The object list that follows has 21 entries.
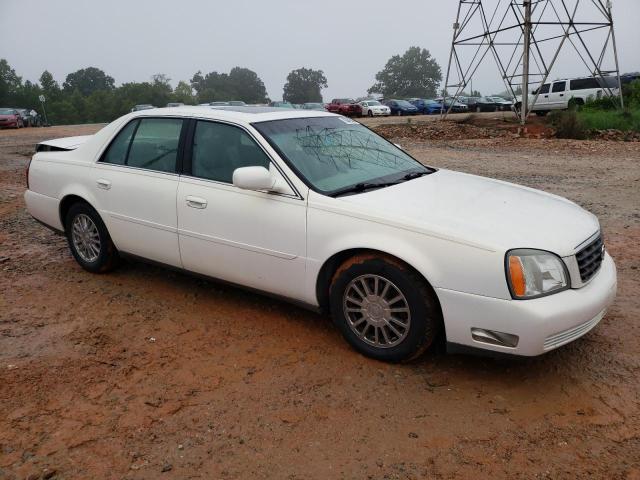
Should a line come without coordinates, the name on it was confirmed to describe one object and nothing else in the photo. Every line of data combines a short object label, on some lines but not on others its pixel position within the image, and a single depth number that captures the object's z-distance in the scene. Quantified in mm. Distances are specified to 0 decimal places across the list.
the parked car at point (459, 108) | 38422
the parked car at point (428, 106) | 40406
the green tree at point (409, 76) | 125875
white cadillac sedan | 2928
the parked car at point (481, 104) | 39469
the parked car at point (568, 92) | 26094
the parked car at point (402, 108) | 39531
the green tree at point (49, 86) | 92762
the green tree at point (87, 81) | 122000
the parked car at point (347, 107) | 36906
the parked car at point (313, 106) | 34559
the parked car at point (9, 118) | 31212
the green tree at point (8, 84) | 80112
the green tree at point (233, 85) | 123875
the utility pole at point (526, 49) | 17203
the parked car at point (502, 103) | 39000
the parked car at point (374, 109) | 36469
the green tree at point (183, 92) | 114750
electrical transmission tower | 17328
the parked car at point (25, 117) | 34247
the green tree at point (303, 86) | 114625
